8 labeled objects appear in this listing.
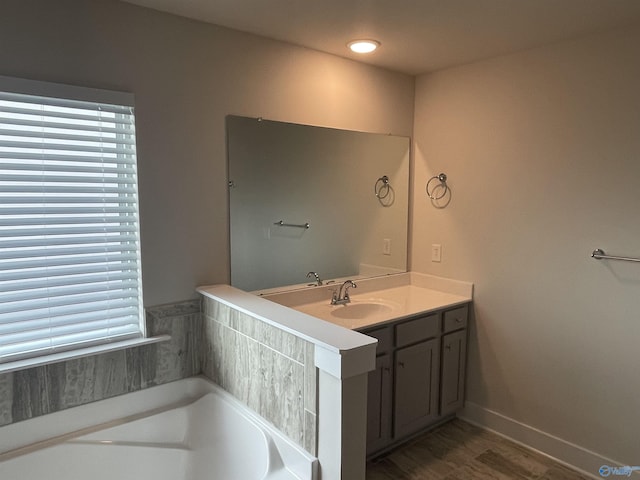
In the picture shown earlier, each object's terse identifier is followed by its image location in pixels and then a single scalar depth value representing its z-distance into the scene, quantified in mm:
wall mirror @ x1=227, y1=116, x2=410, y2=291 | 2443
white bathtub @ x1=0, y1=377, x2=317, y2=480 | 1765
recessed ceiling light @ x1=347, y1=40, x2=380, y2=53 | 2436
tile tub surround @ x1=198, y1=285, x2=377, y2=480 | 1535
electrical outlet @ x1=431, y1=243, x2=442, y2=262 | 3096
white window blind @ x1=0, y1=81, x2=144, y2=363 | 1795
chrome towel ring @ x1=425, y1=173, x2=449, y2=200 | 3035
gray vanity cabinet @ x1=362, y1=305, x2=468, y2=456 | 2396
